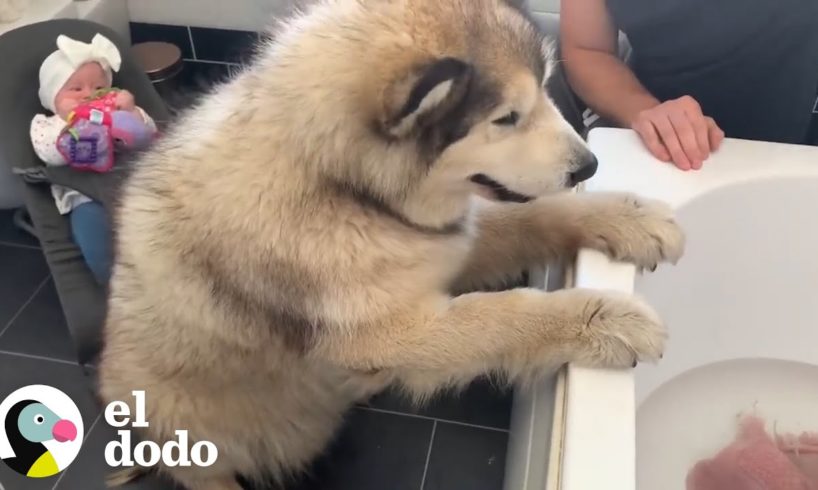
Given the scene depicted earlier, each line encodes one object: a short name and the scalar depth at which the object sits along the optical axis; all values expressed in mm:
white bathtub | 1229
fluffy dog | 930
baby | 1709
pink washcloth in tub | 1329
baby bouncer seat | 1610
